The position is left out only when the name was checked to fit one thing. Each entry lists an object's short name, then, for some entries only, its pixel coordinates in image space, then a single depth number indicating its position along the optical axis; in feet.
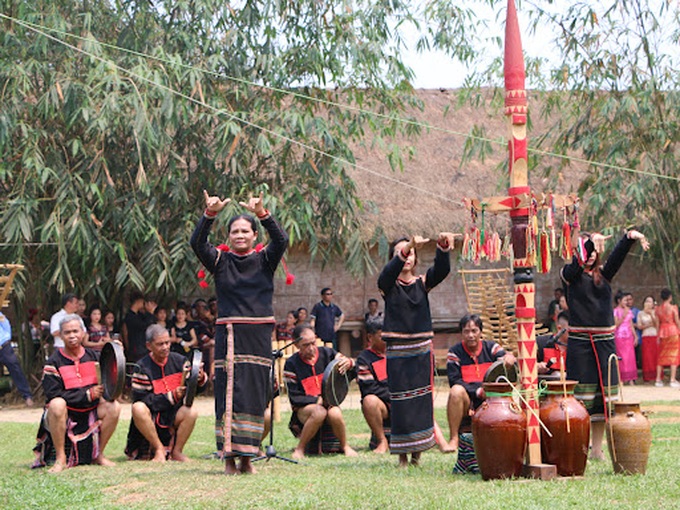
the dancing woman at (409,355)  27.12
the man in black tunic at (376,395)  32.53
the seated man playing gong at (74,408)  29.81
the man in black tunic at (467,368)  30.91
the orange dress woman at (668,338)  58.13
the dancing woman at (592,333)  28.37
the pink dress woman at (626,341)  58.29
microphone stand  28.11
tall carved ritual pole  23.53
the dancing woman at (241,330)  25.68
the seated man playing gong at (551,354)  32.09
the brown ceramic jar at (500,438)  23.06
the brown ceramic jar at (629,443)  24.08
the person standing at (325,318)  58.23
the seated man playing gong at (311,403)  31.94
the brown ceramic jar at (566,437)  23.39
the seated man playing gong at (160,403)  31.17
